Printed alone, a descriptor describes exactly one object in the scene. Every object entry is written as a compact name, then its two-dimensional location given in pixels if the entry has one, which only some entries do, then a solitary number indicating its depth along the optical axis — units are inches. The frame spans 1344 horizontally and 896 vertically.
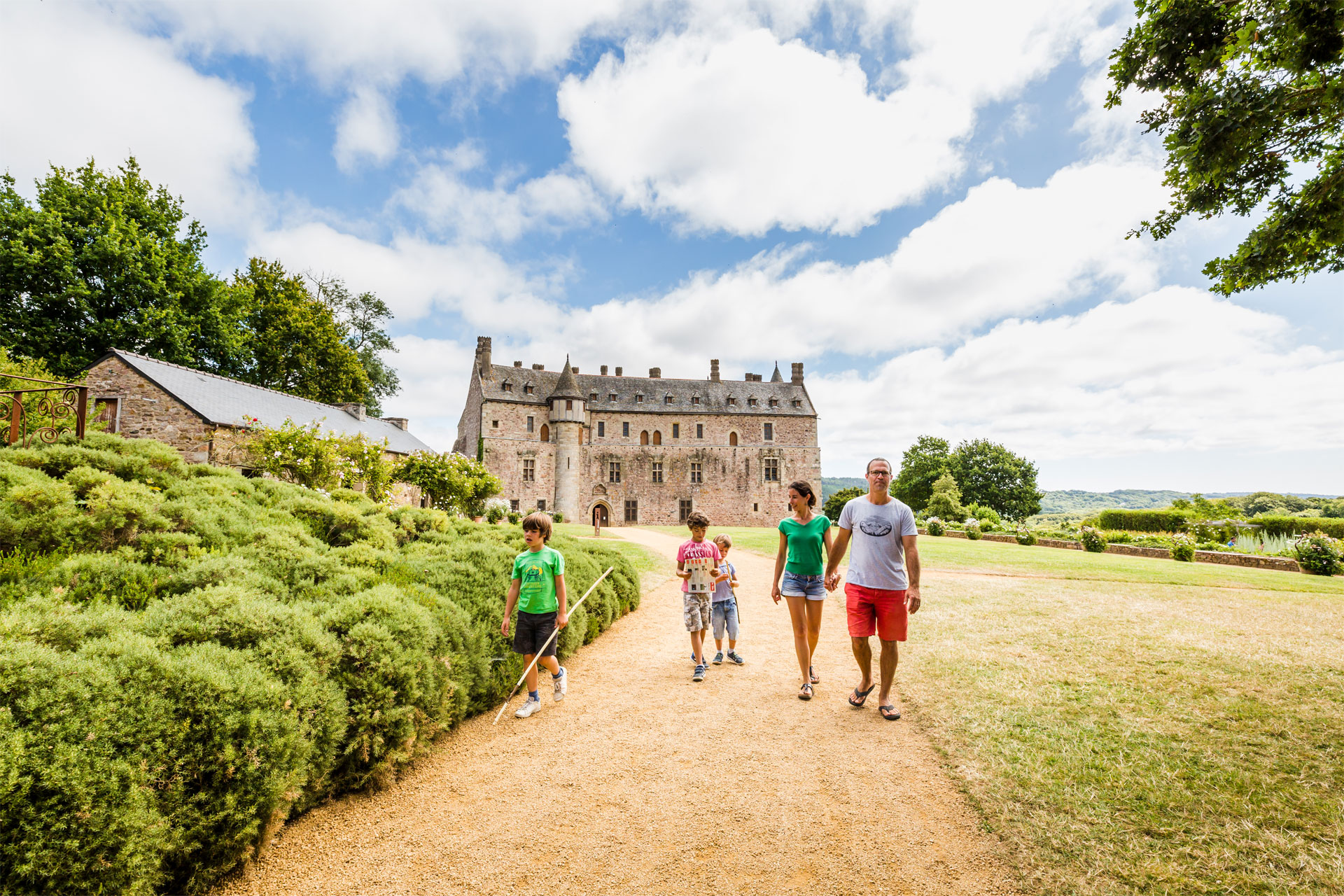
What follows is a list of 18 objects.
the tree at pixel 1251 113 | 163.9
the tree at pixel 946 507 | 1325.0
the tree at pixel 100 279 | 796.6
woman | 209.6
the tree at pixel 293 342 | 1144.8
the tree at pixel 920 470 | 1983.3
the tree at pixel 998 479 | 1921.8
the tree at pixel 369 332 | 1397.6
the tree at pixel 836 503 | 1141.7
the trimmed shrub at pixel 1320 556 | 573.0
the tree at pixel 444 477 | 765.9
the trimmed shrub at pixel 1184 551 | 678.5
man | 187.5
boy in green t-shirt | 205.2
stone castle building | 1485.0
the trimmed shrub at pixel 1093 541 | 799.7
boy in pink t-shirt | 245.4
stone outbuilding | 653.3
